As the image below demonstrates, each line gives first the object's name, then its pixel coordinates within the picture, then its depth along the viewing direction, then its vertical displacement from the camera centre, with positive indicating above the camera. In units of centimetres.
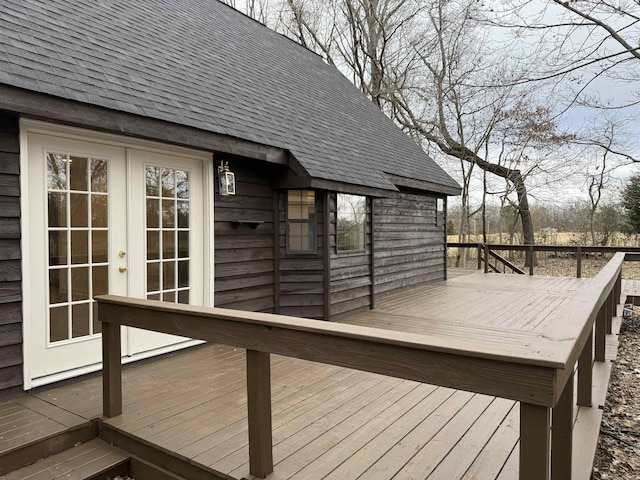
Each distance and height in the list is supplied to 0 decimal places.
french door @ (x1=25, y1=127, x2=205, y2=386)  316 -10
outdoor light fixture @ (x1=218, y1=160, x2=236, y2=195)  435 +47
